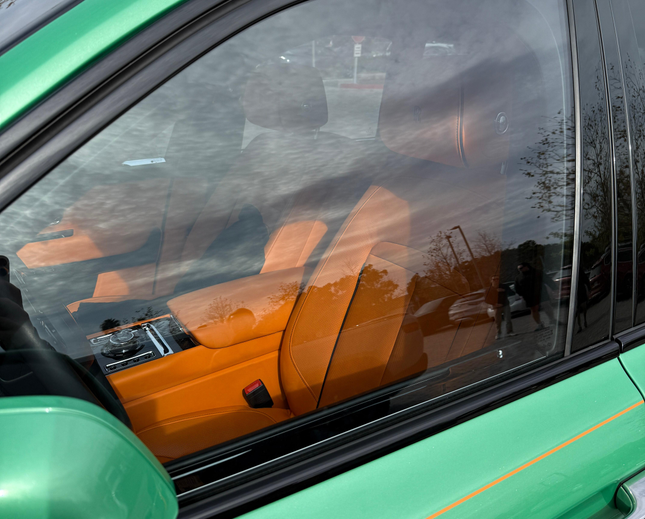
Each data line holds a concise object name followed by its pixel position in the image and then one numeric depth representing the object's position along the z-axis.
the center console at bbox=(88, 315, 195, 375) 0.95
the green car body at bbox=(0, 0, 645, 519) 0.49
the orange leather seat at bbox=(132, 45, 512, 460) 1.07
